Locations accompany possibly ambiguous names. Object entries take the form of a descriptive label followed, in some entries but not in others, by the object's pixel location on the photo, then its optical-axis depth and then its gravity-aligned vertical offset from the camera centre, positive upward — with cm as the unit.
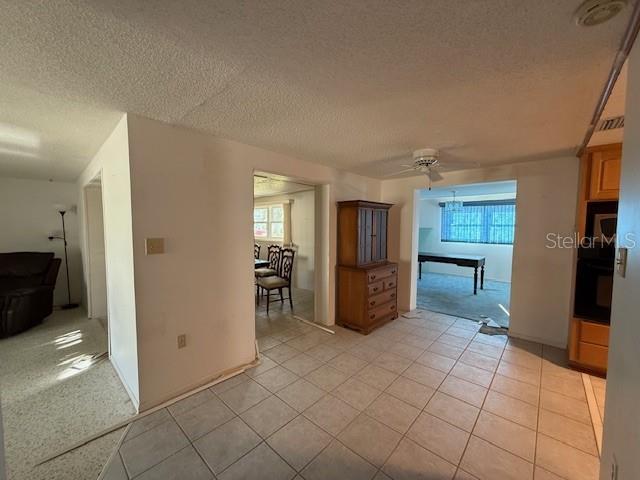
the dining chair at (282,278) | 411 -88
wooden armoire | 342 -61
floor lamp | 432 -56
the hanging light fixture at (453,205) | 724 +62
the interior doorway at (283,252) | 409 -53
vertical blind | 655 +12
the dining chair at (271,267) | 441 -78
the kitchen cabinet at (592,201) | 235 +22
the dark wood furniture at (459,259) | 534 -72
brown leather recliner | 317 -85
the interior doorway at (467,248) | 478 -59
